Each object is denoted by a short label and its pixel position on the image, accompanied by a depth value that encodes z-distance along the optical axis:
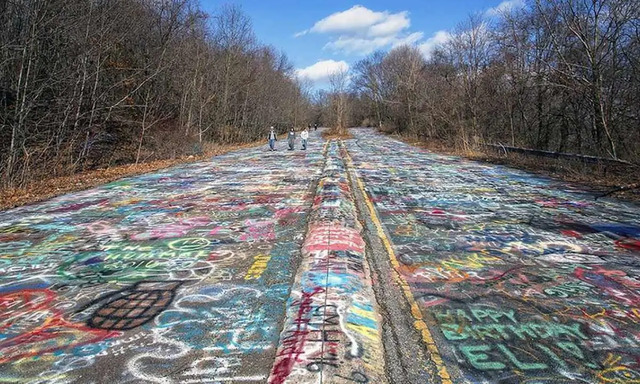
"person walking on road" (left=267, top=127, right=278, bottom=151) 28.95
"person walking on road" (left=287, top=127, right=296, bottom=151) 29.42
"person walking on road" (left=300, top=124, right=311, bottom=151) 29.91
